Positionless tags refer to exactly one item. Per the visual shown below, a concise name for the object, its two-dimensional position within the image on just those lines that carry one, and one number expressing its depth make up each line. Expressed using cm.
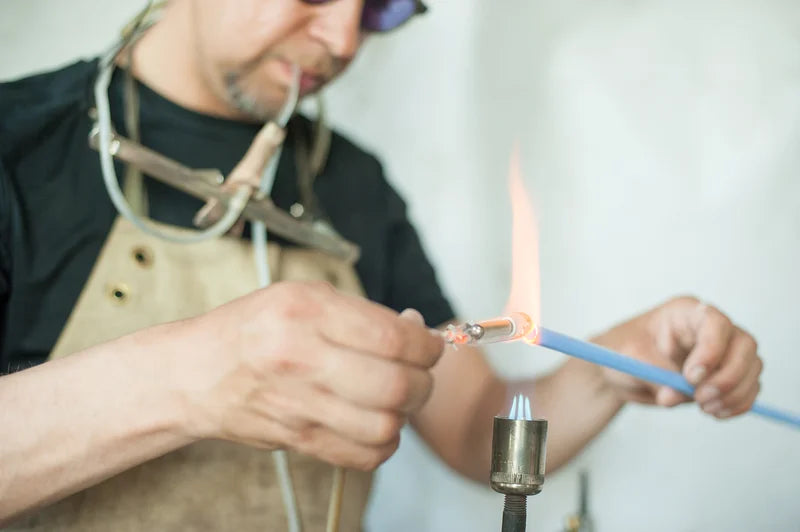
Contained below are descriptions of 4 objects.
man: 46
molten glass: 32
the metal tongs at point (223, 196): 62
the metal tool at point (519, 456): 33
